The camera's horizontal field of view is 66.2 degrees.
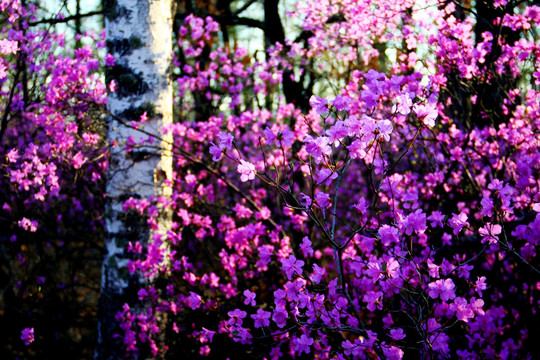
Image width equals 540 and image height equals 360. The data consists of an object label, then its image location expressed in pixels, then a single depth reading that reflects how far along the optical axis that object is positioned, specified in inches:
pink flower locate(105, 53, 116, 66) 142.4
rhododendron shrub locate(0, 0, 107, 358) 153.6
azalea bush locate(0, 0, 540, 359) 75.5
